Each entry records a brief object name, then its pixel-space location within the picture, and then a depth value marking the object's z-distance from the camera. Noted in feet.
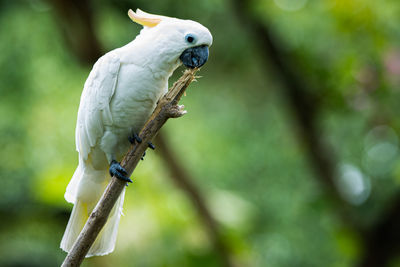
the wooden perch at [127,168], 11.62
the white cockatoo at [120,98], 11.77
